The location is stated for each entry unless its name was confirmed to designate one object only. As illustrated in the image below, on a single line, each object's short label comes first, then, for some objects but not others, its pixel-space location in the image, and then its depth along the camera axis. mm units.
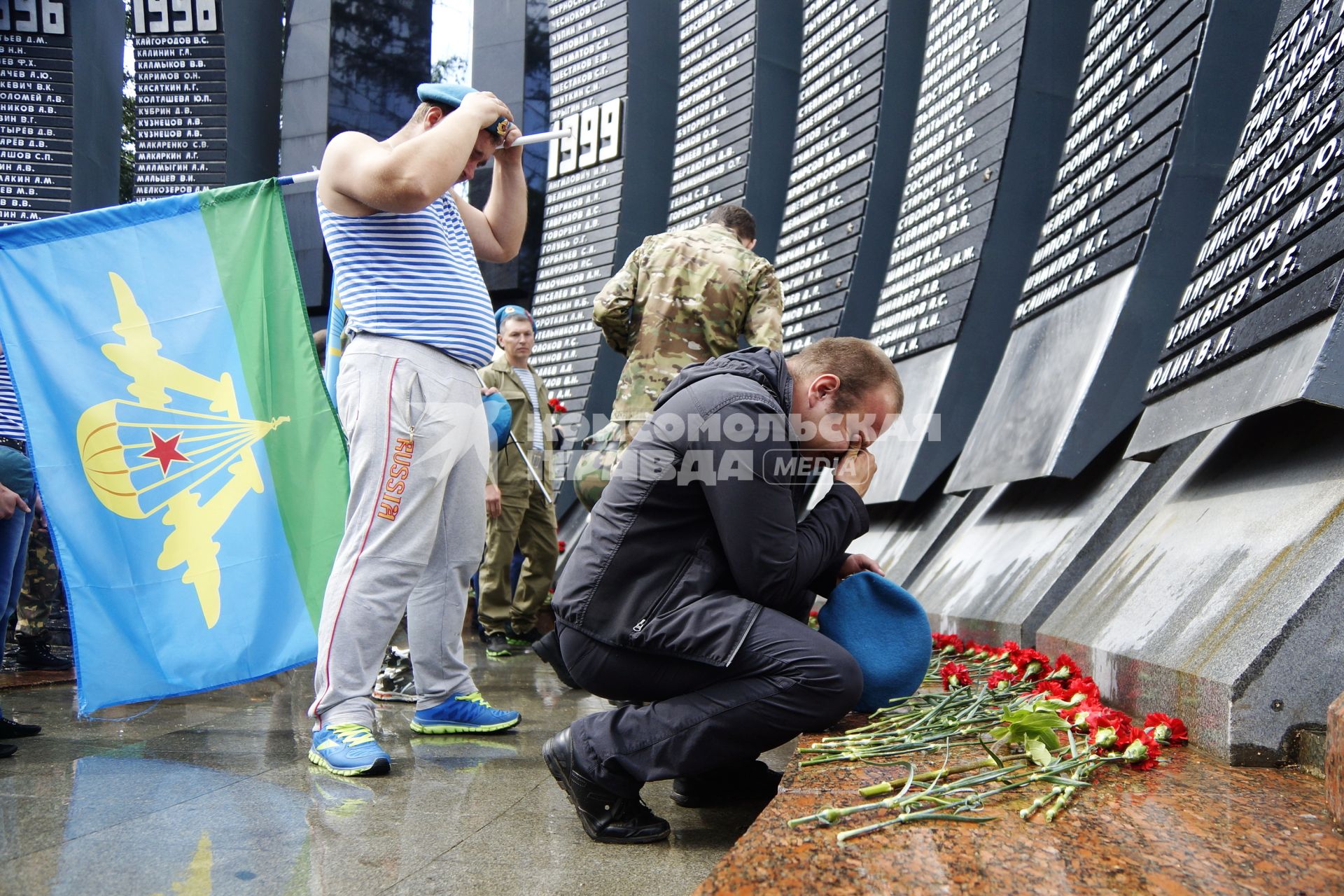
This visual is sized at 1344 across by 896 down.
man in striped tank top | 2672
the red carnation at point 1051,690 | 2459
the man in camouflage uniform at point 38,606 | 4754
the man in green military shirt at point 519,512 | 5941
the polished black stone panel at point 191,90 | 10117
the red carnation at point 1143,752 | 1972
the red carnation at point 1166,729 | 2080
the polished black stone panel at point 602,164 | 8883
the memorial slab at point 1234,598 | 2006
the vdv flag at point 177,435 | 3133
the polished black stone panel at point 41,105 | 9023
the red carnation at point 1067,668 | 2574
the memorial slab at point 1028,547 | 3602
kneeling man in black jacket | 2059
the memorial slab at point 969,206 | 5320
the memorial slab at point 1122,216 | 3809
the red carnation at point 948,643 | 3844
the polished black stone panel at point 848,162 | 6645
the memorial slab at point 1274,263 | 2488
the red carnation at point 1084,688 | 2230
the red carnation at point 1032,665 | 2797
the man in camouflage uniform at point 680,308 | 4059
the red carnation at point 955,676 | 2850
